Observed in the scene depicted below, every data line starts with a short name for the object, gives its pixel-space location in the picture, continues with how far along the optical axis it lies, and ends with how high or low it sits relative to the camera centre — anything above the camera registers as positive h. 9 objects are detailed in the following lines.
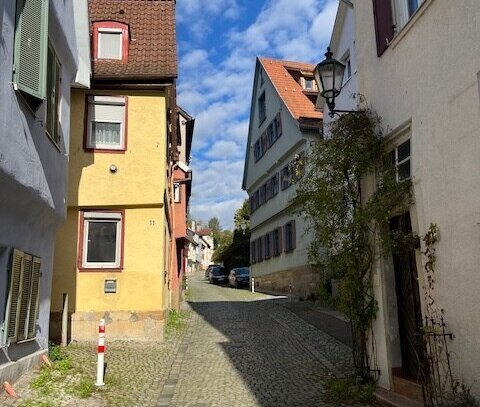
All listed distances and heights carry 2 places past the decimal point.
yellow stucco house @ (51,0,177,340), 12.60 +2.49
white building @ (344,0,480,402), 5.63 +1.74
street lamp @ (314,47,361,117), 8.37 +3.53
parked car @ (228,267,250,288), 38.59 +2.40
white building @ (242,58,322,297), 26.45 +8.20
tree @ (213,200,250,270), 50.00 +5.89
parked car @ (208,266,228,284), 47.41 +3.13
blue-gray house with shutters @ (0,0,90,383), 6.90 +2.13
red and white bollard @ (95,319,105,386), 8.25 -0.80
